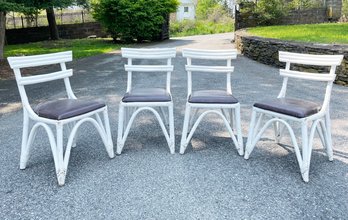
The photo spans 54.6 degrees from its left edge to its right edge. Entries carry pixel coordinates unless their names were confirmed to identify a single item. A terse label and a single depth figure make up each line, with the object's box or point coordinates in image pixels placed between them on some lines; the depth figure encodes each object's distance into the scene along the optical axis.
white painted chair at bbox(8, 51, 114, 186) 2.78
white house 36.65
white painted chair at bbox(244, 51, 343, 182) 2.79
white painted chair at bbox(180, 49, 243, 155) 3.13
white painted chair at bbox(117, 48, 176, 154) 3.21
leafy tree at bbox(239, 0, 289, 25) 15.20
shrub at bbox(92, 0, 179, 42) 14.75
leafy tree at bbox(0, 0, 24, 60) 7.61
